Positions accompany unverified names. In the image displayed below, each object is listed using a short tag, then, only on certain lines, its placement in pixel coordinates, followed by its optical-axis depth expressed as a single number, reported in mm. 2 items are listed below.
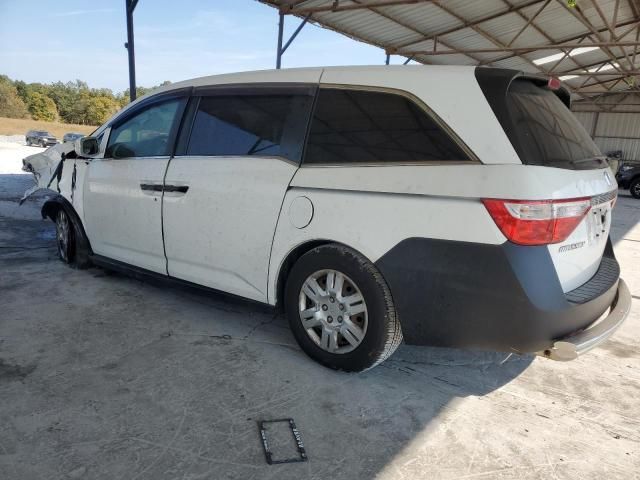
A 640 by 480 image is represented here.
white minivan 2146
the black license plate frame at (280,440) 2029
